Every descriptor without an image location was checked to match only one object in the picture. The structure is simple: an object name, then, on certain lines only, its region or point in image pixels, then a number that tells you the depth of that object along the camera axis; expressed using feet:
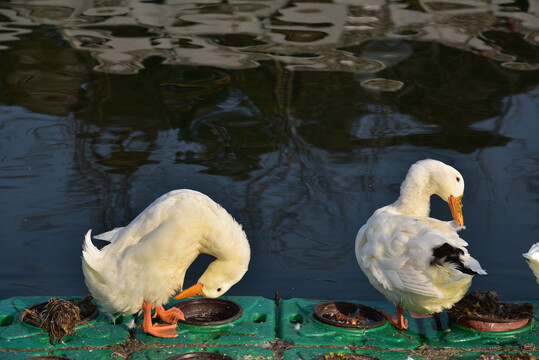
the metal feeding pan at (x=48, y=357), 11.37
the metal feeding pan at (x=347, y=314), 13.03
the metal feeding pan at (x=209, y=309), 13.71
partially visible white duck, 11.52
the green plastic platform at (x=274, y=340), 12.03
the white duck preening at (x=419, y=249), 11.78
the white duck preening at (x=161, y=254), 12.66
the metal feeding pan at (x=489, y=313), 12.89
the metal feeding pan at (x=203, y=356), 11.64
